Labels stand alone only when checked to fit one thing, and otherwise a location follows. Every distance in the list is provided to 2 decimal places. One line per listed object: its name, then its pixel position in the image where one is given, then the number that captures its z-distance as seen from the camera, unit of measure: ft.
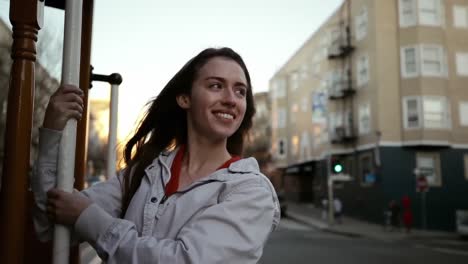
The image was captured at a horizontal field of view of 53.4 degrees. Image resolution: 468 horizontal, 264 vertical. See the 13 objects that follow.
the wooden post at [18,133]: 5.70
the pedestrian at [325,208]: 90.22
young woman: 5.35
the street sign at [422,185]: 67.77
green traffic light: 68.39
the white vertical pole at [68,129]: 5.79
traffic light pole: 79.38
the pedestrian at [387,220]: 72.54
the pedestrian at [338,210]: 81.35
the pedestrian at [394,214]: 73.21
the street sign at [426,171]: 82.38
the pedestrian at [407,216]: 69.36
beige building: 81.51
